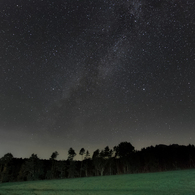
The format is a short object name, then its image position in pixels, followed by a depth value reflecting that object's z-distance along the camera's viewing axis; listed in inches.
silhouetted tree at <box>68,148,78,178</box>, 3806.6
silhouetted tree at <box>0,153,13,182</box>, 2689.5
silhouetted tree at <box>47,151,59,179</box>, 3606.8
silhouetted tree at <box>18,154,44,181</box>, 3009.4
